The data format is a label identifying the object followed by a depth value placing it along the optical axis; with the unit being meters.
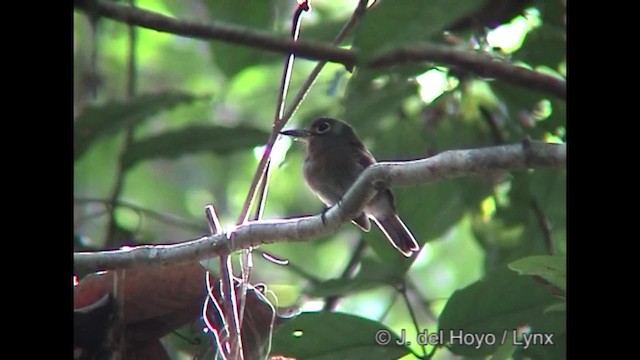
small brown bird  6.13
